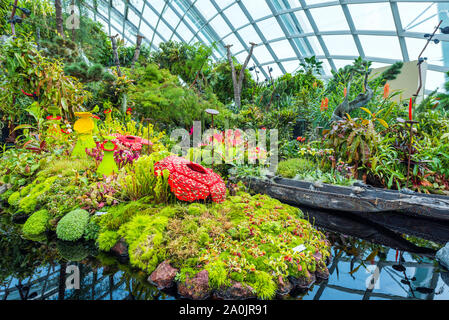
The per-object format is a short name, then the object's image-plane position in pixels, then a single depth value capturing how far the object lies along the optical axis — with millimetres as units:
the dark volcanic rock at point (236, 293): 1464
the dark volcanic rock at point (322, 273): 1723
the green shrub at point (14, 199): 2876
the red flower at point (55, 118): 3873
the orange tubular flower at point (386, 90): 4912
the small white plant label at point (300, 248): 1806
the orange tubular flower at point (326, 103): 4969
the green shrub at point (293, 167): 3807
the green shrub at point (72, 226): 2145
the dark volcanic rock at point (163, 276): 1555
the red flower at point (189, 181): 2312
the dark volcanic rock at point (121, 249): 1940
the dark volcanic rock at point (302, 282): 1608
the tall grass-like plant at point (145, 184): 2498
